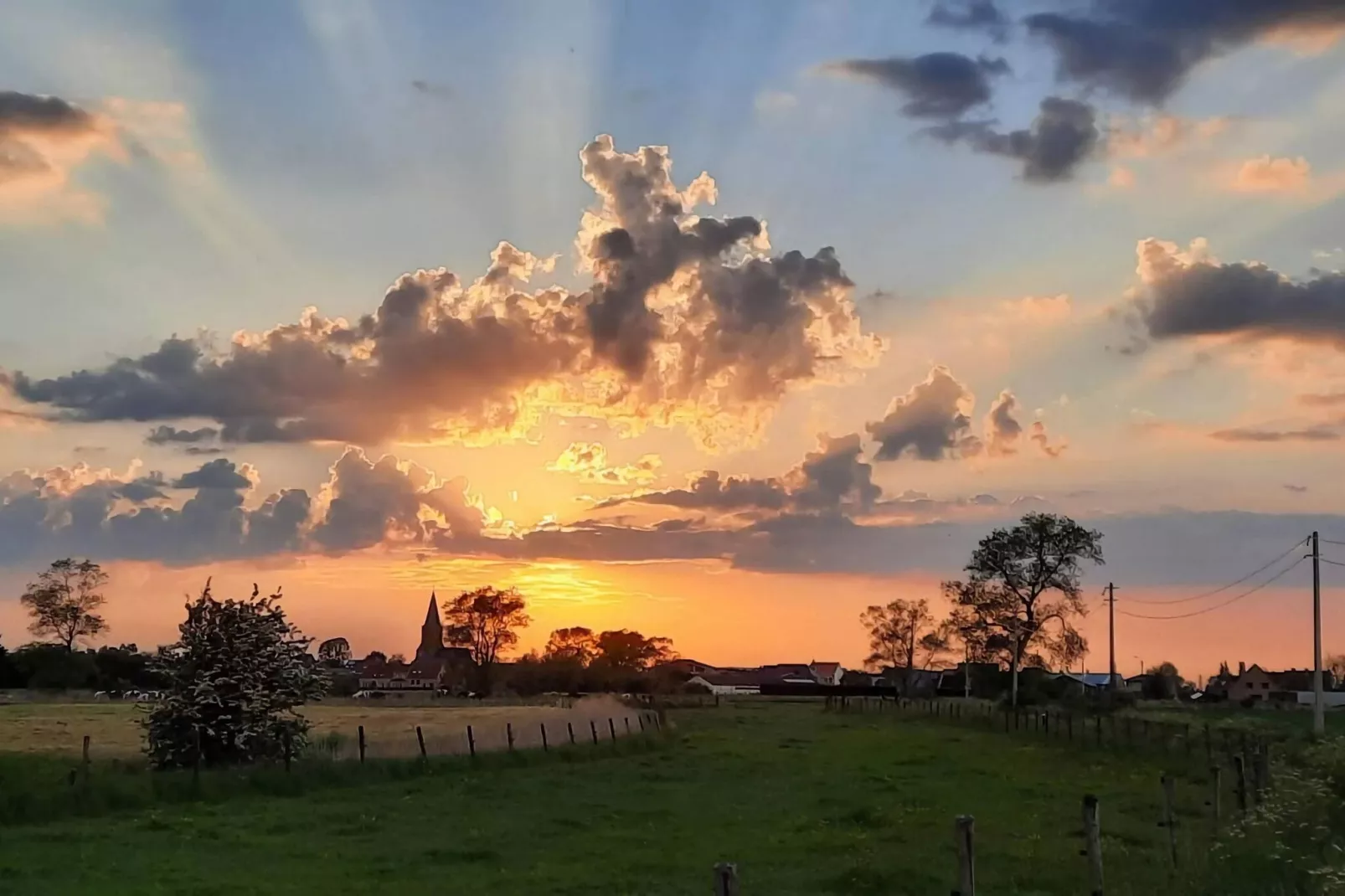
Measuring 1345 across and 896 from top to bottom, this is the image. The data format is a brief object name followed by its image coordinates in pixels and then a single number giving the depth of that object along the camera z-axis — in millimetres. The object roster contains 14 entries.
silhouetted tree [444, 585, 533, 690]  166500
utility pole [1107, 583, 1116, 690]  89500
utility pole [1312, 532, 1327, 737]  53944
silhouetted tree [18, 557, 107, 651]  140625
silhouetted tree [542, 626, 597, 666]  179125
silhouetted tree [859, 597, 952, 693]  163500
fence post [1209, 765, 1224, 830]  23266
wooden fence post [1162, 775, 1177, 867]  18984
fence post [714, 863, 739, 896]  9648
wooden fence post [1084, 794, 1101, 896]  15037
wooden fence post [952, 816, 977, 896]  12625
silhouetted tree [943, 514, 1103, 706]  94125
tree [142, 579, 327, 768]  37594
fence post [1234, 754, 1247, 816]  24103
